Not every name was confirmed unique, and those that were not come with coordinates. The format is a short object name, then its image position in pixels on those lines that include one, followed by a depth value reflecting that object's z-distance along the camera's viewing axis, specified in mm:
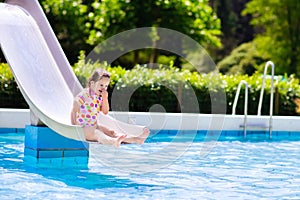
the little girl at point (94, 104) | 6145
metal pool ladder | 10509
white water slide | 6809
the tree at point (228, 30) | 29281
